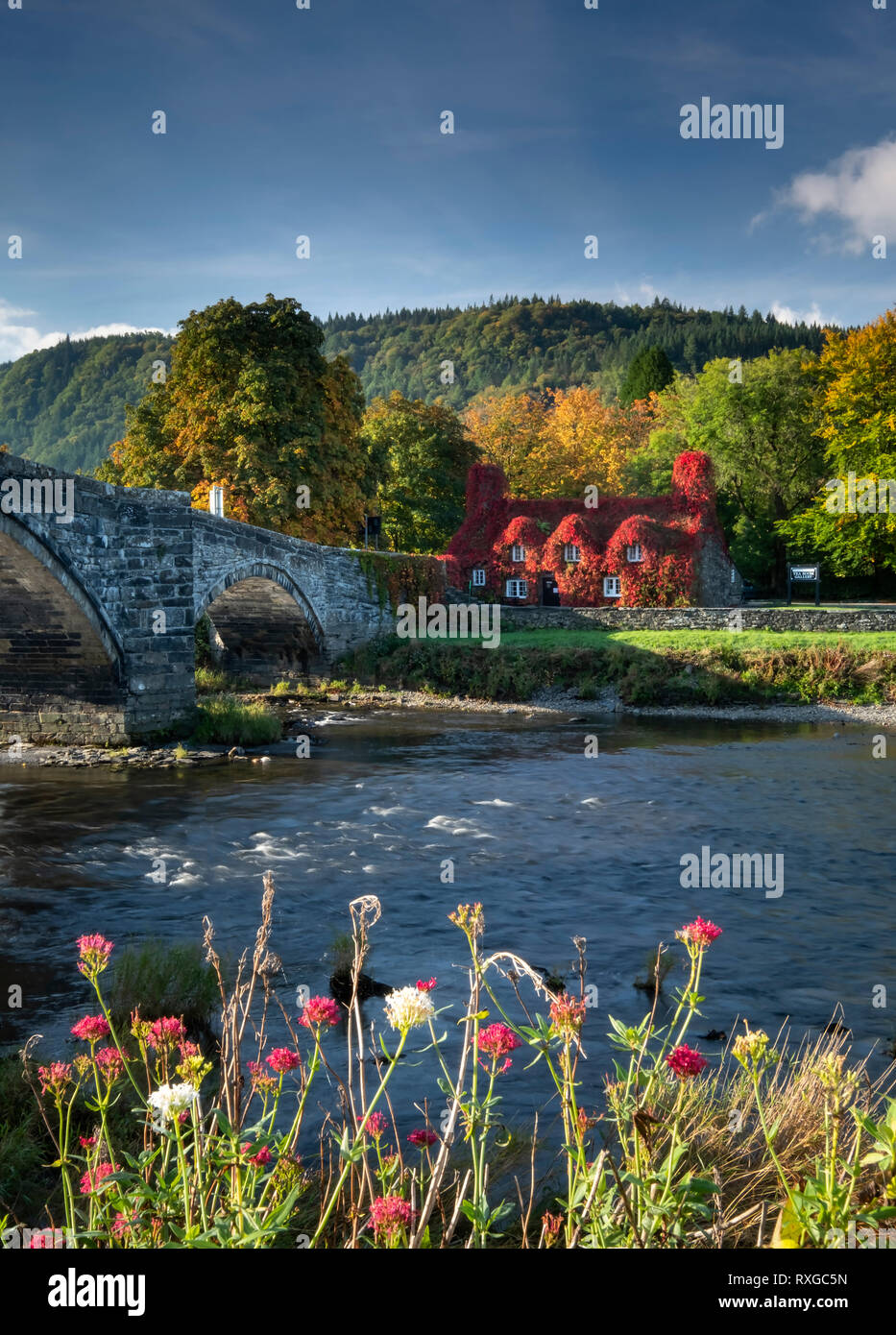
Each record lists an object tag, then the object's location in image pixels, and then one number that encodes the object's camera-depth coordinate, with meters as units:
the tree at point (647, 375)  70.50
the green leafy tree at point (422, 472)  48.09
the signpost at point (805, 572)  36.56
